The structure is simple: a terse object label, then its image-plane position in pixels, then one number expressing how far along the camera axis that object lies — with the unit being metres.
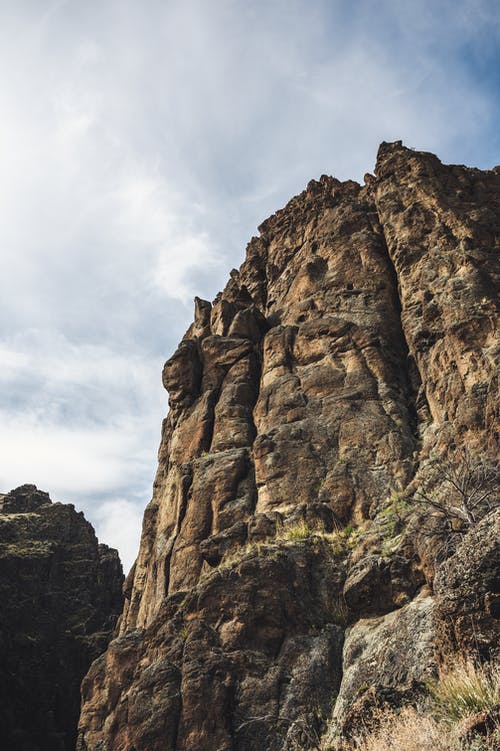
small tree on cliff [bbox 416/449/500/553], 17.30
